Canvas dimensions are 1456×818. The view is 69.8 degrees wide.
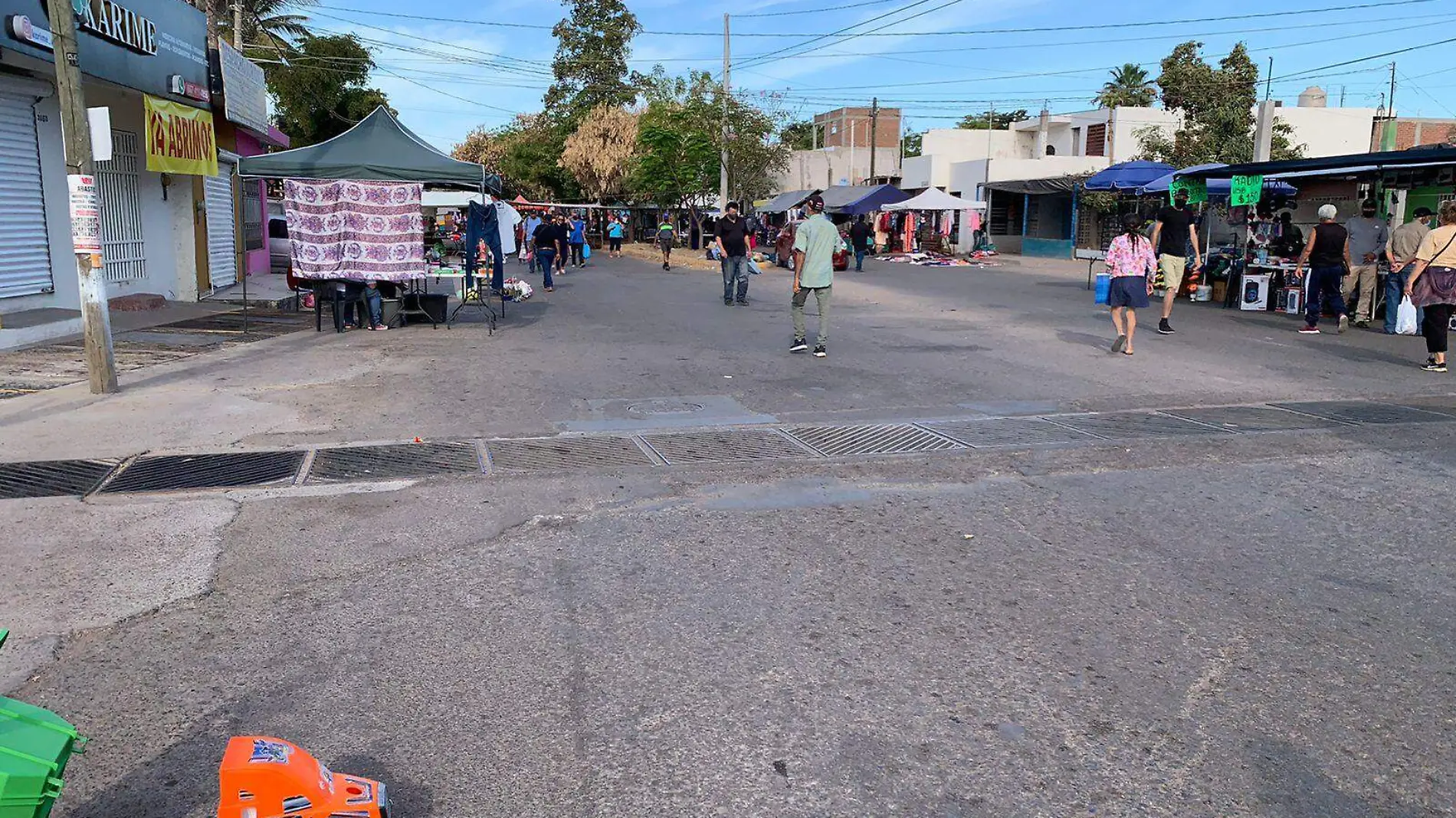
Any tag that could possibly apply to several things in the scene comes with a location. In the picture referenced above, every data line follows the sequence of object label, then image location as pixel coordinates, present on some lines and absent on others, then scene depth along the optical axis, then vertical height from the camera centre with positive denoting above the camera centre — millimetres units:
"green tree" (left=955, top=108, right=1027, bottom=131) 84500 +9172
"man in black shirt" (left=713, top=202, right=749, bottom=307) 18750 -327
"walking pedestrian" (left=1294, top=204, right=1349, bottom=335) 14484 -272
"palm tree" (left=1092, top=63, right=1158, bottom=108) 56469 +7618
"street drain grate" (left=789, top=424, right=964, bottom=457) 7590 -1537
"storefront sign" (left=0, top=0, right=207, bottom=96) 11844 +2437
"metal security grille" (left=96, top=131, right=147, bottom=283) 16312 +183
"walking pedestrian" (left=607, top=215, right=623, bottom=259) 41844 -364
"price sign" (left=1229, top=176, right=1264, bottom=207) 17797 +787
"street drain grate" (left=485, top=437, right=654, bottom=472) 7102 -1567
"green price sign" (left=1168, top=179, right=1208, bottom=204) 19297 +888
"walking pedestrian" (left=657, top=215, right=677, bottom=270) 30859 -269
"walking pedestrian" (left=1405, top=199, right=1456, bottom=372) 10516 -422
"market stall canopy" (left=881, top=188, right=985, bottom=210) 37688 +1153
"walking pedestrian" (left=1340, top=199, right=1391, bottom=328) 15039 -155
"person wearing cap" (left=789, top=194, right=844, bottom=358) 11453 -249
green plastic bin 2316 -1212
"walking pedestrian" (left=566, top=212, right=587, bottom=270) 32594 -272
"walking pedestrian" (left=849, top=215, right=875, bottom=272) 31531 -184
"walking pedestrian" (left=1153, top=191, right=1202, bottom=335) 13812 -70
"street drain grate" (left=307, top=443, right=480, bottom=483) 6836 -1580
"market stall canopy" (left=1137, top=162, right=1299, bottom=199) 18953 +949
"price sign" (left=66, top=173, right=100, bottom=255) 8625 +69
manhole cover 8883 -1508
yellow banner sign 15789 +1357
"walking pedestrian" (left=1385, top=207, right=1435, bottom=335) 13547 -143
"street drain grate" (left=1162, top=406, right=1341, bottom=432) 8352 -1478
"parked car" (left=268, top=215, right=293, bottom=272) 27125 -535
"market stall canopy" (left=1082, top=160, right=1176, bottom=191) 20984 +1226
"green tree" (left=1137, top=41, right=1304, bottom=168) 36719 +4466
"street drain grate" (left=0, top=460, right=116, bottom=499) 6328 -1590
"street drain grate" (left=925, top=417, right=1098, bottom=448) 7840 -1516
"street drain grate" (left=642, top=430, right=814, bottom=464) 7359 -1554
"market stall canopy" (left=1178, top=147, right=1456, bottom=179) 14234 +1090
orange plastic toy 2521 -1361
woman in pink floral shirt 11609 -358
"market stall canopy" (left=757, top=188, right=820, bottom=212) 46406 +1358
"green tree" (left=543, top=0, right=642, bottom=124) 62594 +10500
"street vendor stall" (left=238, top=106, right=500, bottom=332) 13047 +393
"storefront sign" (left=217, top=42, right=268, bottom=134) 18969 +2613
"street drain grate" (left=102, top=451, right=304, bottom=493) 6508 -1587
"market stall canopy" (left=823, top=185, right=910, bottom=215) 37281 +1200
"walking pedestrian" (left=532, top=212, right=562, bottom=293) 22812 -377
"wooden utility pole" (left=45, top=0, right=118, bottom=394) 8516 +503
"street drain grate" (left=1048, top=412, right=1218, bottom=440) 8133 -1500
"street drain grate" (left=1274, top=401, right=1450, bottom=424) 8609 -1457
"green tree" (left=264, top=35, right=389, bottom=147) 44625 +6058
